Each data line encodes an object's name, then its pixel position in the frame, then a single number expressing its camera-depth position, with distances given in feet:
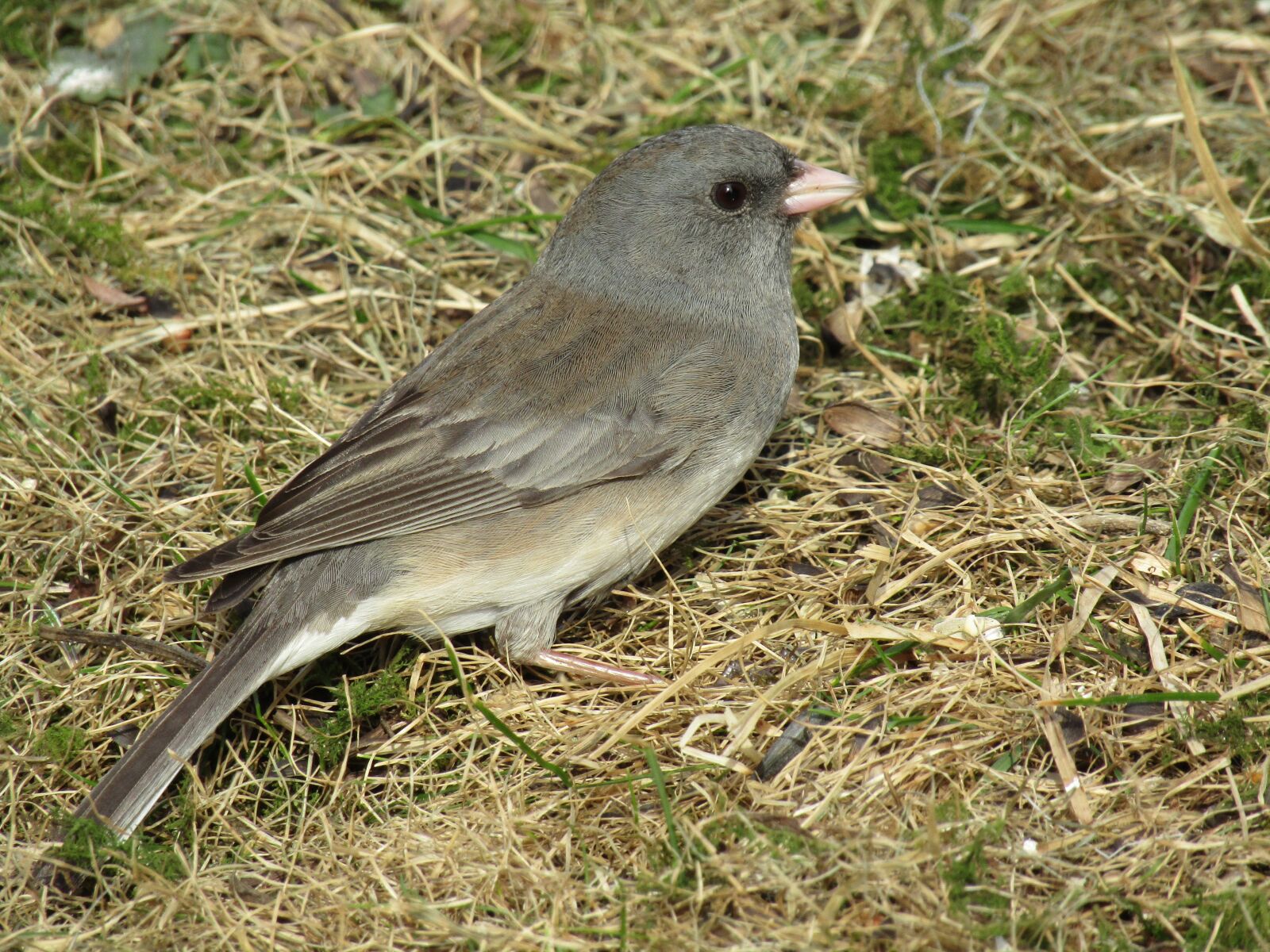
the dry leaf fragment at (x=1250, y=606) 19.01
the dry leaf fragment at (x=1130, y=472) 22.48
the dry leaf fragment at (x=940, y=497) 22.99
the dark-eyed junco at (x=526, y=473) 20.61
